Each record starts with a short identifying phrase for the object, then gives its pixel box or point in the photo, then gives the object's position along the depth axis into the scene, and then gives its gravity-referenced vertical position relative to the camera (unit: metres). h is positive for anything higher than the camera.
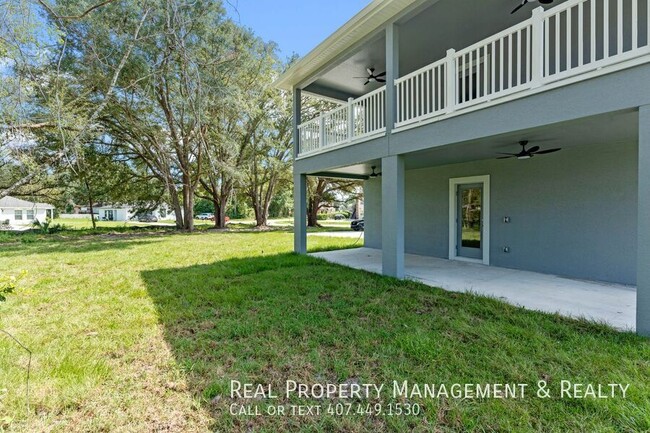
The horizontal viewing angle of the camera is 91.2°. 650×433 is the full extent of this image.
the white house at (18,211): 36.28 +0.26
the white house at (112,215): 55.16 -0.44
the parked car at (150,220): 39.16 -0.96
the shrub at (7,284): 1.72 -0.39
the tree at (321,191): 24.61 +1.63
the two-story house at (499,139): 3.65 +1.14
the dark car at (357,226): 19.47 -0.95
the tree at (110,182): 16.52 +1.72
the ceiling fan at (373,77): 8.29 +3.57
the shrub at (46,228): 16.59 -0.80
